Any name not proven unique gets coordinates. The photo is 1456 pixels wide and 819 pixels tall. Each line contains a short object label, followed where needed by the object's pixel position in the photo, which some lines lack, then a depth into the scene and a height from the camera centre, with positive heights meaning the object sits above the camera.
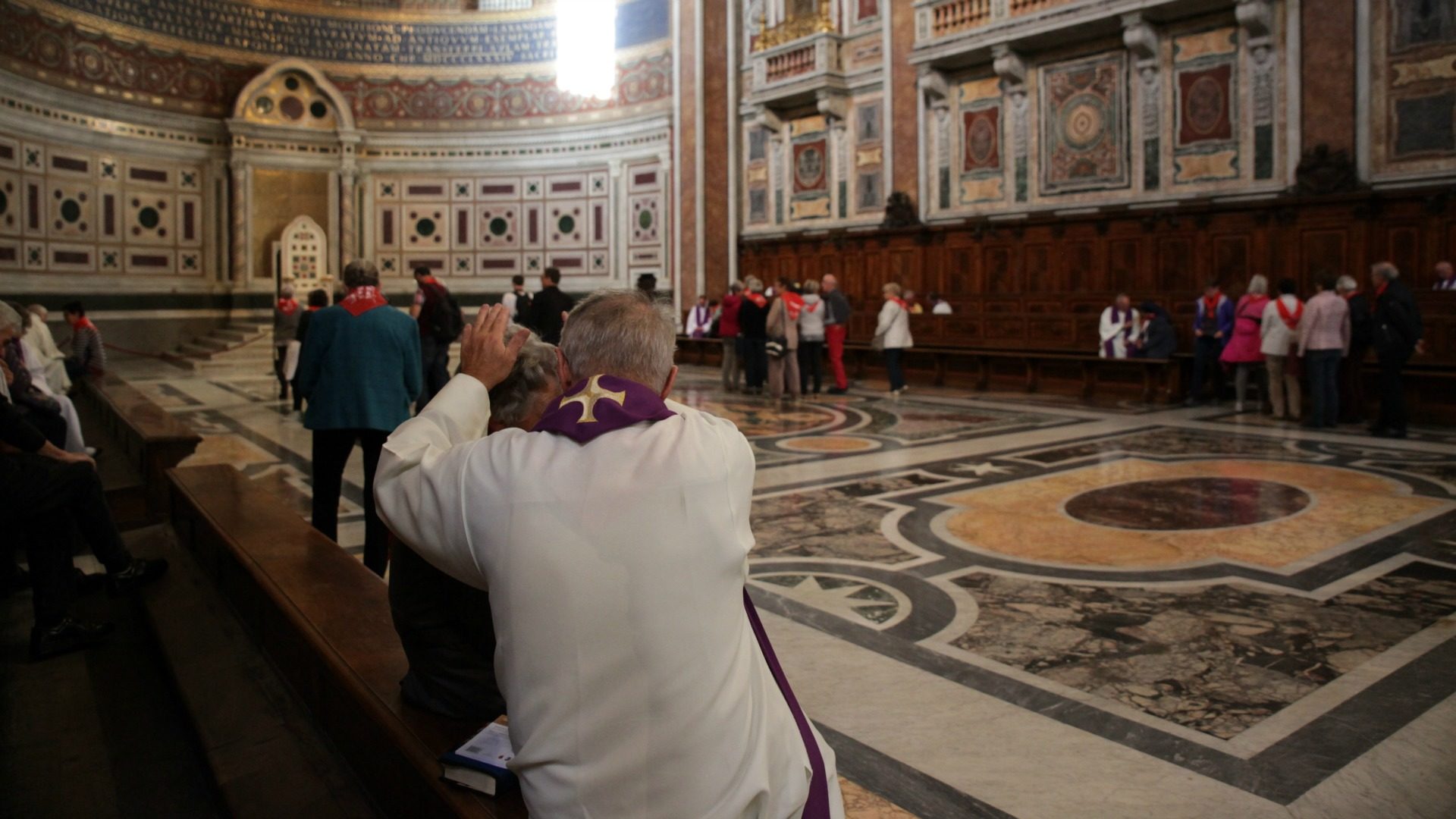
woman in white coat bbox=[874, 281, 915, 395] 13.56 +0.35
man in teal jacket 4.89 -0.04
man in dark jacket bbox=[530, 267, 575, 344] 10.00 +0.50
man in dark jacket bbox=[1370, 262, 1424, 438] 9.35 +0.21
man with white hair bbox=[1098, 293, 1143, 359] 12.73 +0.35
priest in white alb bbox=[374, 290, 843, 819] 1.57 -0.38
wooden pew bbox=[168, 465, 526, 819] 1.94 -0.70
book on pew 1.74 -0.70
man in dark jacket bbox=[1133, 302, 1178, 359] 12.45 +0.25
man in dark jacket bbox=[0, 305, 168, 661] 3.91 -0.64
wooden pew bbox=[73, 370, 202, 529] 5.84 -0.58
